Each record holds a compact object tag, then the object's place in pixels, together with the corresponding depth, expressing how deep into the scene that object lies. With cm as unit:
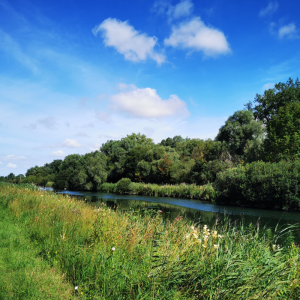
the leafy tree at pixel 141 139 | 7924
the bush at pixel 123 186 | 4418
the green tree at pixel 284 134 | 3099
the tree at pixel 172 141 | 8712
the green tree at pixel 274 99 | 4143
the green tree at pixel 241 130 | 4069
